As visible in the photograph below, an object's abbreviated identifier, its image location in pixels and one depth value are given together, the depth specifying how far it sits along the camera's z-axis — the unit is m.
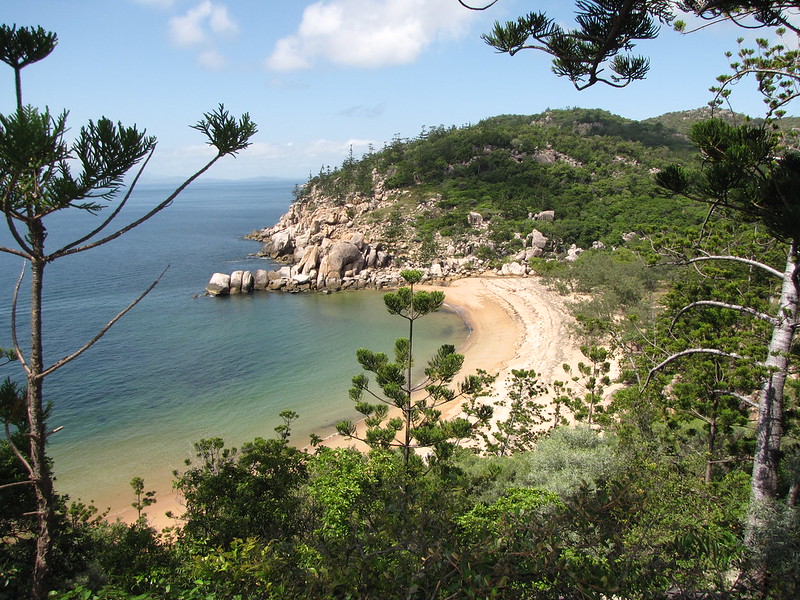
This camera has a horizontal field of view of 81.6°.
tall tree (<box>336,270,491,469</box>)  9.10
